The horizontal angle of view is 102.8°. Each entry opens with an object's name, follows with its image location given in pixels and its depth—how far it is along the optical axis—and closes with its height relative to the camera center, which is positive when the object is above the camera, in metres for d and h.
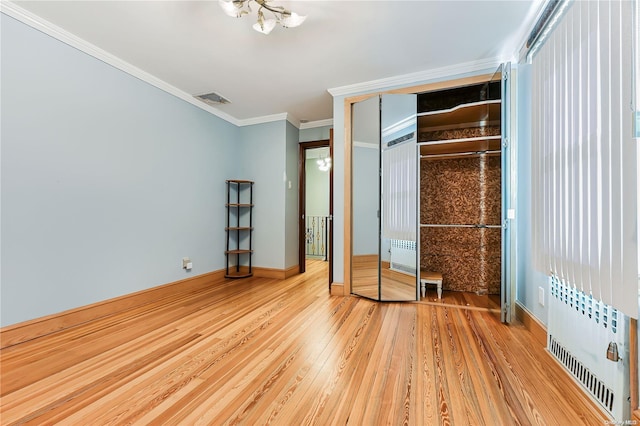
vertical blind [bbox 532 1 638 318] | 1.04 +0.32
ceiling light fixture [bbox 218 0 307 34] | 1.80 +1.48
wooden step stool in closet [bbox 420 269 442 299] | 2.96 -0.73
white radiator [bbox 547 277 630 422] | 1.11 -0.65
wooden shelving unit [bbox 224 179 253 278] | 4.15 -0.17
